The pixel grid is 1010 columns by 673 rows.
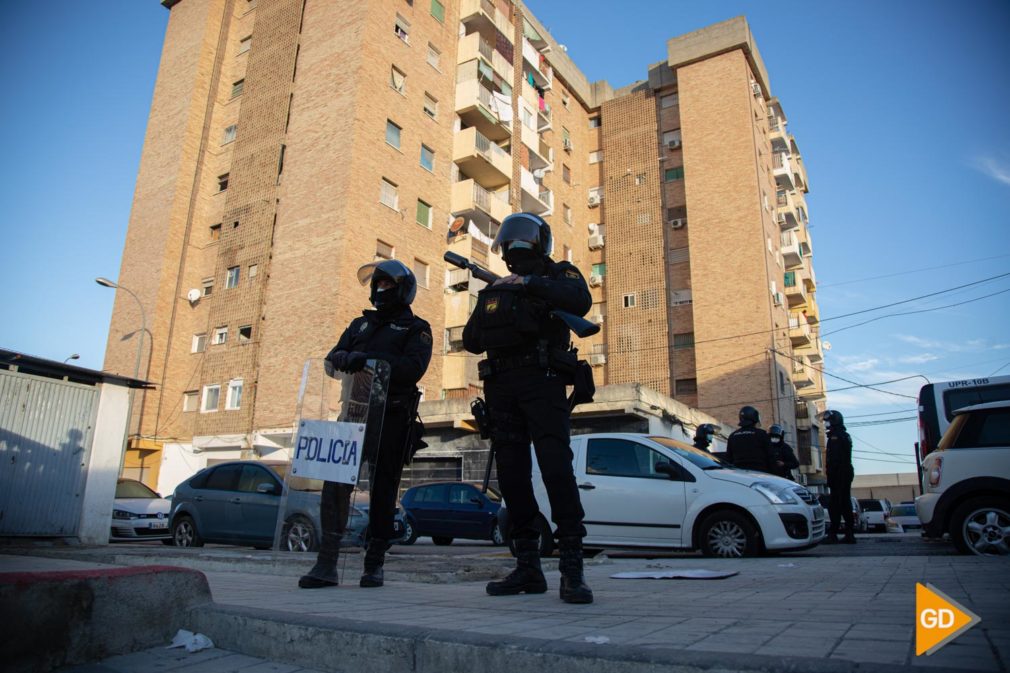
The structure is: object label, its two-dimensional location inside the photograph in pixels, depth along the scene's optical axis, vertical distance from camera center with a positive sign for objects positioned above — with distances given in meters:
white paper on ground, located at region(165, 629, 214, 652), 2.54 -0.53
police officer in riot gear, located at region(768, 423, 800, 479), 9.93 +0.89
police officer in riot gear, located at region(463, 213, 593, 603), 3.62 +0.63
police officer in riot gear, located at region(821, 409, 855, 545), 10.36 +0.72
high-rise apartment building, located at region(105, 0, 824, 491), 25.34 +13.21
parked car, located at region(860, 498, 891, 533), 26.50 +0.16
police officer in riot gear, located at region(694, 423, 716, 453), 10.74 +1.20
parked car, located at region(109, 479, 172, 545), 12.73 -0.38
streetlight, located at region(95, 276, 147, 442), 22.72 +7.12
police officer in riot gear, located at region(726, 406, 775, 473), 9.74 +0.93
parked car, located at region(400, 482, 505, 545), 14.04 -0.13
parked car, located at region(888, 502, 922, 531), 28.60 -0.01
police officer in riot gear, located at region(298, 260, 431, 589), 4.15 +0.79
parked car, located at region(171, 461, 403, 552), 10.01 -0.07
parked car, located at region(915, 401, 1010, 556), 7.16 +0.36
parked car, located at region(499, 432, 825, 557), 7.72 +0.12
